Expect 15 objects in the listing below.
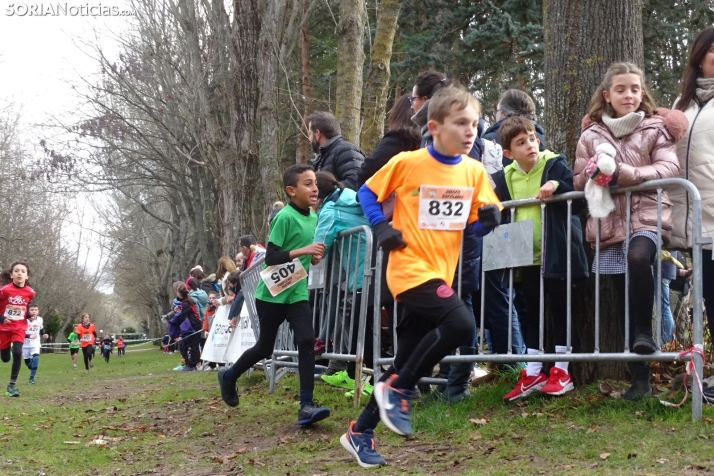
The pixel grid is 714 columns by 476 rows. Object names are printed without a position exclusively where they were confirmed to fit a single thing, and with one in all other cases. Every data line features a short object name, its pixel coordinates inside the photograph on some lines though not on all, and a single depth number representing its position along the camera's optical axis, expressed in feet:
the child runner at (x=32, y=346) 56.24
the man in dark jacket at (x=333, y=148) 26.68
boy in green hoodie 19.11
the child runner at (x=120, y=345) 153.17
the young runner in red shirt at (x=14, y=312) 44.42
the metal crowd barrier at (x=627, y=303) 16.52
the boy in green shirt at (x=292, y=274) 21.86
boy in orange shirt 14.83
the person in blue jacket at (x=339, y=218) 24.54
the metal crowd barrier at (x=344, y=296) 22.62
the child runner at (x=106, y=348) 115.75
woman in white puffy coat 17.61
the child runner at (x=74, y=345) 96.48
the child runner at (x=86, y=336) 92.07
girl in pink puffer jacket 17.30
